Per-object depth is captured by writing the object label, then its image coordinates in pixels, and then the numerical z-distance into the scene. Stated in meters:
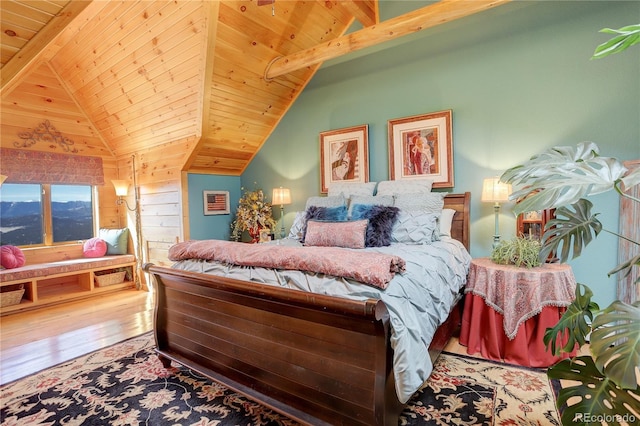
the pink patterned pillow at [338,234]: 2.62
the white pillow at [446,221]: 3.00
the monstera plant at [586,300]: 0.87
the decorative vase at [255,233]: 4.27
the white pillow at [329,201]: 3.39
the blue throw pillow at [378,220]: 2.70
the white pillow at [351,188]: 3.51
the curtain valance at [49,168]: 3.90
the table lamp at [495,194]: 2.71
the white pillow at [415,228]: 2.72
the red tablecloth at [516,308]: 2.13
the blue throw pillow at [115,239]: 4.69
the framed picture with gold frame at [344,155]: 3.75
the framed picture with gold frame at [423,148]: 3.24
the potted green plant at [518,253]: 2.29
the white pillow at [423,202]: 2.96
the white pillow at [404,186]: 3.22
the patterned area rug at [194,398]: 1.72
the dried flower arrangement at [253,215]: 4.30
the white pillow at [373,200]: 3.12
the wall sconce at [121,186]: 4.61
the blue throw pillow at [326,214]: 3.05
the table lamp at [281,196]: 4.16
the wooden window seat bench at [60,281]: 3.65
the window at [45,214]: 4.10
